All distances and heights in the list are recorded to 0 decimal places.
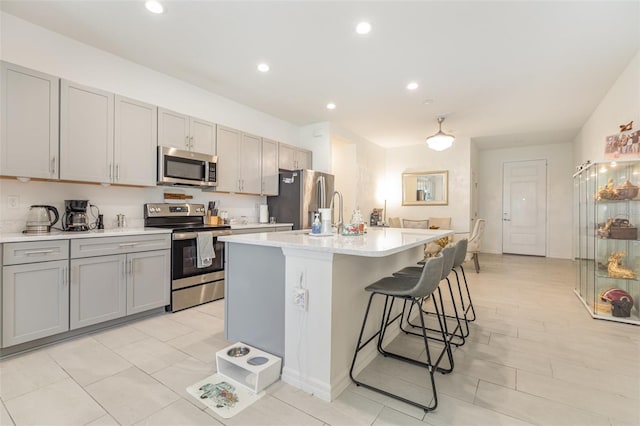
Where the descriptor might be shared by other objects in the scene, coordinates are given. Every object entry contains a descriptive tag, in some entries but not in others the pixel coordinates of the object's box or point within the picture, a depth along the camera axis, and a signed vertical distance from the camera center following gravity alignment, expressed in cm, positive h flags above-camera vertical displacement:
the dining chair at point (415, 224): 627 -22
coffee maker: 277 -4
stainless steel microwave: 329 +54
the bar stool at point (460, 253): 253 -34
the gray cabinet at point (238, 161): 402 +74
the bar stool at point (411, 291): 171 -48
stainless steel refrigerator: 471 +24
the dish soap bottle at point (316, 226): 240 -11
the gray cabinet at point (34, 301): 215 -68
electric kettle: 251 -7
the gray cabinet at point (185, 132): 338 +98
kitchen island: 177 -57
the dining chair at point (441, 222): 647 -18
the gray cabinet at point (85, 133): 263 +74
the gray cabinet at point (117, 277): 251 -60
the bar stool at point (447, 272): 209 -49
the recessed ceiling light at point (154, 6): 232 +165
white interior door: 717 +17
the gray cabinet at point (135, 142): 299 +74
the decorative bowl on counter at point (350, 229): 244 -13
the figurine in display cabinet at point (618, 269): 306 -58
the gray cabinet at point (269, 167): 464 +74
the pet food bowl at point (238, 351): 205 -97
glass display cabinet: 305 -31
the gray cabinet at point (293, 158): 497 +98
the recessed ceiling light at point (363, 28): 256 +164
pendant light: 471 +116
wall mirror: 677 +60
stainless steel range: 322 -47
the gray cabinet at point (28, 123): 232 +73
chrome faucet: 265 -12
